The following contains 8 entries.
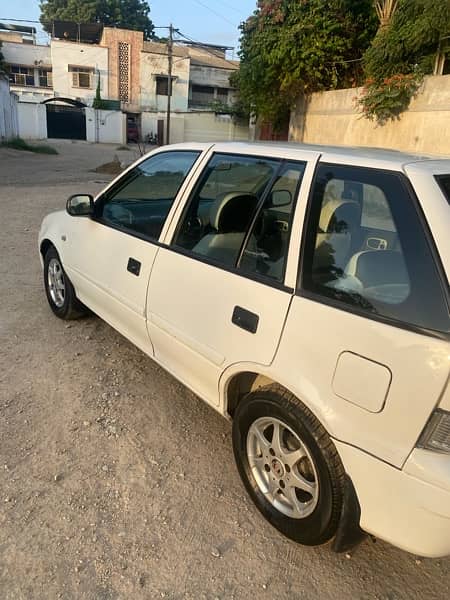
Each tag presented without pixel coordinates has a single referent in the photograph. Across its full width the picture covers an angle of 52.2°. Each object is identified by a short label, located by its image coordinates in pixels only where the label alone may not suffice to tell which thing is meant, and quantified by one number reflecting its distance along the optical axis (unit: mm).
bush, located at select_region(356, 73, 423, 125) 9461
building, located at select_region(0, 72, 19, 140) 29703
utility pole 36688
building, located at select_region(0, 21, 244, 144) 47131
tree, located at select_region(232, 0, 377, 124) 11266
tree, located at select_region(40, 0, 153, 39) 68125
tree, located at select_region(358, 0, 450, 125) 8805
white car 1530
